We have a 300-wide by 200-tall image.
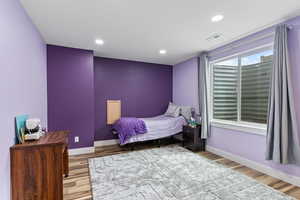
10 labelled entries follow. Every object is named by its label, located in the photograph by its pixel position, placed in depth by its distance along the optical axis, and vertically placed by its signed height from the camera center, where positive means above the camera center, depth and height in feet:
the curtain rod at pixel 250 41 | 7.75 +3.47
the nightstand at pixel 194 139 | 11.50 -3.31
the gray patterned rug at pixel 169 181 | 6.05 -4.06
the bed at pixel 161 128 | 11.55 -2.50
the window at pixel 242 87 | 8.68 +0.78
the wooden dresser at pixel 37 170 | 4.81 -2.44
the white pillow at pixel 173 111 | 13.66 -1.17
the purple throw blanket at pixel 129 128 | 10.94 -2.23
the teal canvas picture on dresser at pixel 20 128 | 5.19 -1.06
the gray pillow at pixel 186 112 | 13.26 -1.24
